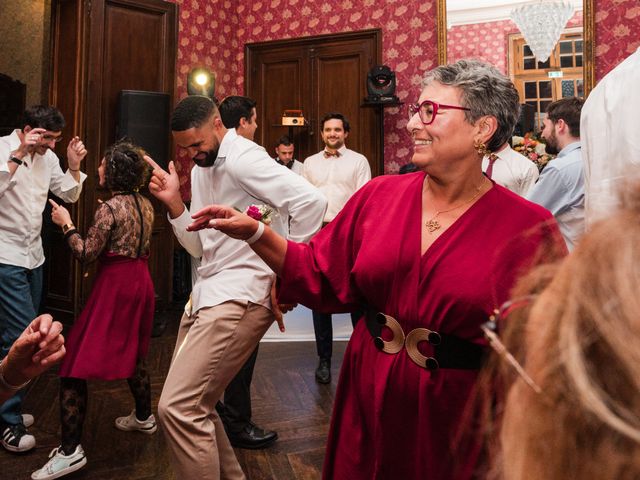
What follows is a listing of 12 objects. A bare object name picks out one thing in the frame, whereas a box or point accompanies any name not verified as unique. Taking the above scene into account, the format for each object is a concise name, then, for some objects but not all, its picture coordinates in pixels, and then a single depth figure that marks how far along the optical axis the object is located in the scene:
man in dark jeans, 3.15
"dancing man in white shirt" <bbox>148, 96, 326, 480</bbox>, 2.20
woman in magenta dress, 1.50
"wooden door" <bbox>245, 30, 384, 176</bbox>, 7.09
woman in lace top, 2.88
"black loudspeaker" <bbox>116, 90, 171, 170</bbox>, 5.99
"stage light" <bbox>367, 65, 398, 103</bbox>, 6.62
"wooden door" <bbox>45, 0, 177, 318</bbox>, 5.80
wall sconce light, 7.15
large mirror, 5.98
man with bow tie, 5.96
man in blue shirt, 3.16
